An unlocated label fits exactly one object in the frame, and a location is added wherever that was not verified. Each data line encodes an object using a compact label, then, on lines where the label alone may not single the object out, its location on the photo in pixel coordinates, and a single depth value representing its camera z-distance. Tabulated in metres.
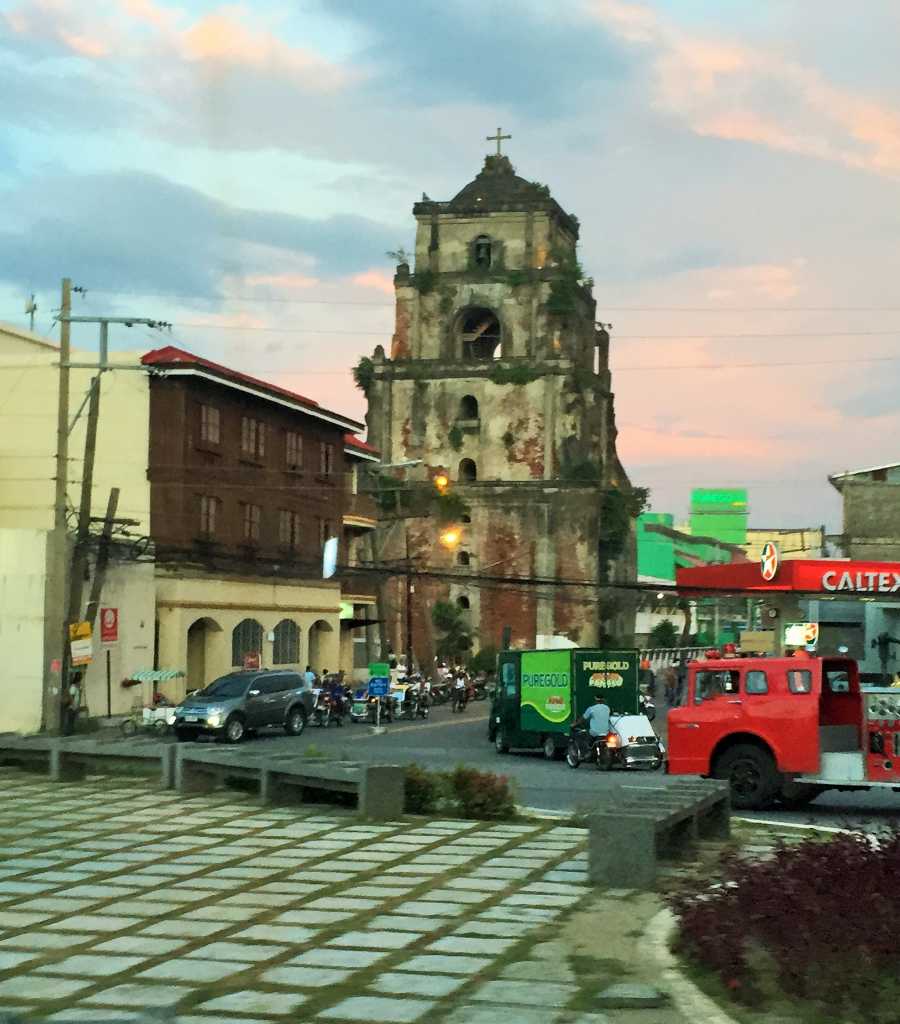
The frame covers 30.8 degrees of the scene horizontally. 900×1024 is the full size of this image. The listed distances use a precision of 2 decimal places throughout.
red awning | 41.53
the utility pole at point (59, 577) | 37.56
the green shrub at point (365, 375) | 85.44
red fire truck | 22.36
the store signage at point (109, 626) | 40.19
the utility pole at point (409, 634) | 64.42
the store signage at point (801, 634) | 59.09
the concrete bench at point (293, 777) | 17.84
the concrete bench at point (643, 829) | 13.34
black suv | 39.88
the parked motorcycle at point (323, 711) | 48.75
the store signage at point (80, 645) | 37.25
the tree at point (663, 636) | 114.38
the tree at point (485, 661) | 81.12
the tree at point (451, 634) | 82.69
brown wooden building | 51.34
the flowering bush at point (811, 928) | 8.80
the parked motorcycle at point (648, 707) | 44.88
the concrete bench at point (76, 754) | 21.62
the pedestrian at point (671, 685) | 57.16
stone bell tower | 81.81
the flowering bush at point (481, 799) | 18.25
